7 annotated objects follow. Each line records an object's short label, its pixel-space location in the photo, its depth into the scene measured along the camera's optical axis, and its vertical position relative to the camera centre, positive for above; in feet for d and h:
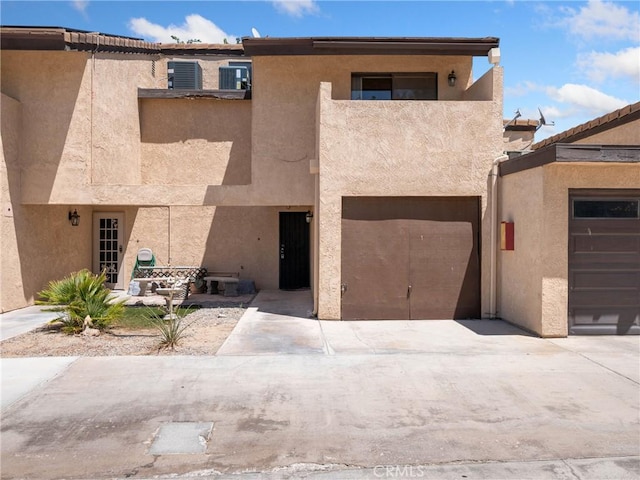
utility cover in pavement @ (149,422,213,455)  14.98 -6.56
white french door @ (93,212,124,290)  51.49 -0.35
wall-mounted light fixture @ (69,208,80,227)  46.57 +2.14
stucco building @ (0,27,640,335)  34.06 +5.81
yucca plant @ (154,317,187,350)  26.66 -5.44
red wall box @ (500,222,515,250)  32.45 +0.27
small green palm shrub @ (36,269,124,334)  29.89 -4.00
